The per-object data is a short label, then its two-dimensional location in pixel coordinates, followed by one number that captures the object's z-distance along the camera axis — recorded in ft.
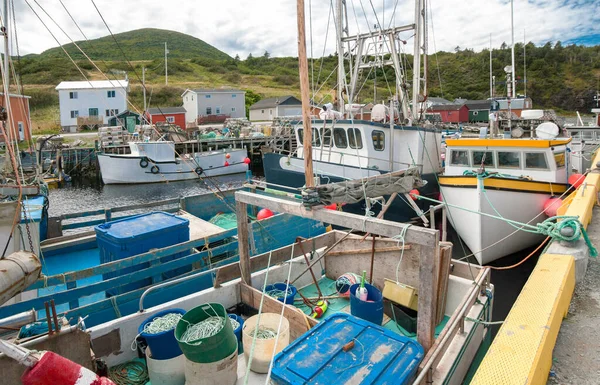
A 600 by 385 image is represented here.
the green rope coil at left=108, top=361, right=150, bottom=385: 13.62
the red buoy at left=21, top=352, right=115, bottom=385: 8.91
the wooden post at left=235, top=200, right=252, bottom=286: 16.34
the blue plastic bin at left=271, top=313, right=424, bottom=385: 10.34
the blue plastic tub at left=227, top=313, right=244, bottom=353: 14.89
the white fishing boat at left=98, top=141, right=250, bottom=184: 88.89
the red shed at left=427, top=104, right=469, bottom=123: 177.68
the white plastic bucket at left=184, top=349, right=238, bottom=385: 11.76
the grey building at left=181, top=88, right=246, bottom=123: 176.65
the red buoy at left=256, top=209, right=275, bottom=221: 28.49
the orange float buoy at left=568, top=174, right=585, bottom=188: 34.95
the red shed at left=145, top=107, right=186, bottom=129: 146.51
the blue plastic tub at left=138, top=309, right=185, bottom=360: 12.83
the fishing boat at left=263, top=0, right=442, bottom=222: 40.78
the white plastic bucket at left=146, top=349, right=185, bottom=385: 12.94
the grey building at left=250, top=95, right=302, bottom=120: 174.09
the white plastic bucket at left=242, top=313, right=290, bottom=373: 13.25
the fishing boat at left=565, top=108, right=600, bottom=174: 56.33
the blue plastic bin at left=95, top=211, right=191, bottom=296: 19.66
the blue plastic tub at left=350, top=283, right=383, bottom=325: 15.66
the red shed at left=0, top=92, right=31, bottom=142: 109.95
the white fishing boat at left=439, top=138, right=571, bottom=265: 32.65
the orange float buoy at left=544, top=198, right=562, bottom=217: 33.12
